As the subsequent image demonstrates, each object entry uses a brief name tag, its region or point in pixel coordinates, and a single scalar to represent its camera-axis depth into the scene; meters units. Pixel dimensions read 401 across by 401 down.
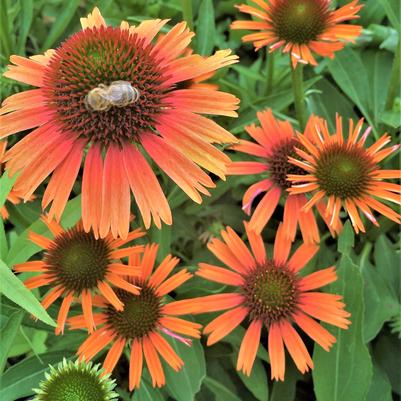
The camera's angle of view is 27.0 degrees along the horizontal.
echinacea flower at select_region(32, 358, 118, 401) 0.25
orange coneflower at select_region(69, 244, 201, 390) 0.29
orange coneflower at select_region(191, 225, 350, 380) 0.29
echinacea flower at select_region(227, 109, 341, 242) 0.30
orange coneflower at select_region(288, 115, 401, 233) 0.29
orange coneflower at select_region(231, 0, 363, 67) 0.31
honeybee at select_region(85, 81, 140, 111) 0.25
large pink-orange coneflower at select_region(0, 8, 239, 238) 0.26
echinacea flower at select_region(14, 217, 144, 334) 0.28
